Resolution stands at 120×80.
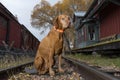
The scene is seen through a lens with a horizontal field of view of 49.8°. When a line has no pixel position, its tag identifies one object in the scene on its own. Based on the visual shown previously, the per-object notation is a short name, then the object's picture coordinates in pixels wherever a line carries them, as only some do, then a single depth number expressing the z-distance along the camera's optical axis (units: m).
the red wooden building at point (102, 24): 8.70
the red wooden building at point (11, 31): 5.70
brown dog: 2.38
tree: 31.22
